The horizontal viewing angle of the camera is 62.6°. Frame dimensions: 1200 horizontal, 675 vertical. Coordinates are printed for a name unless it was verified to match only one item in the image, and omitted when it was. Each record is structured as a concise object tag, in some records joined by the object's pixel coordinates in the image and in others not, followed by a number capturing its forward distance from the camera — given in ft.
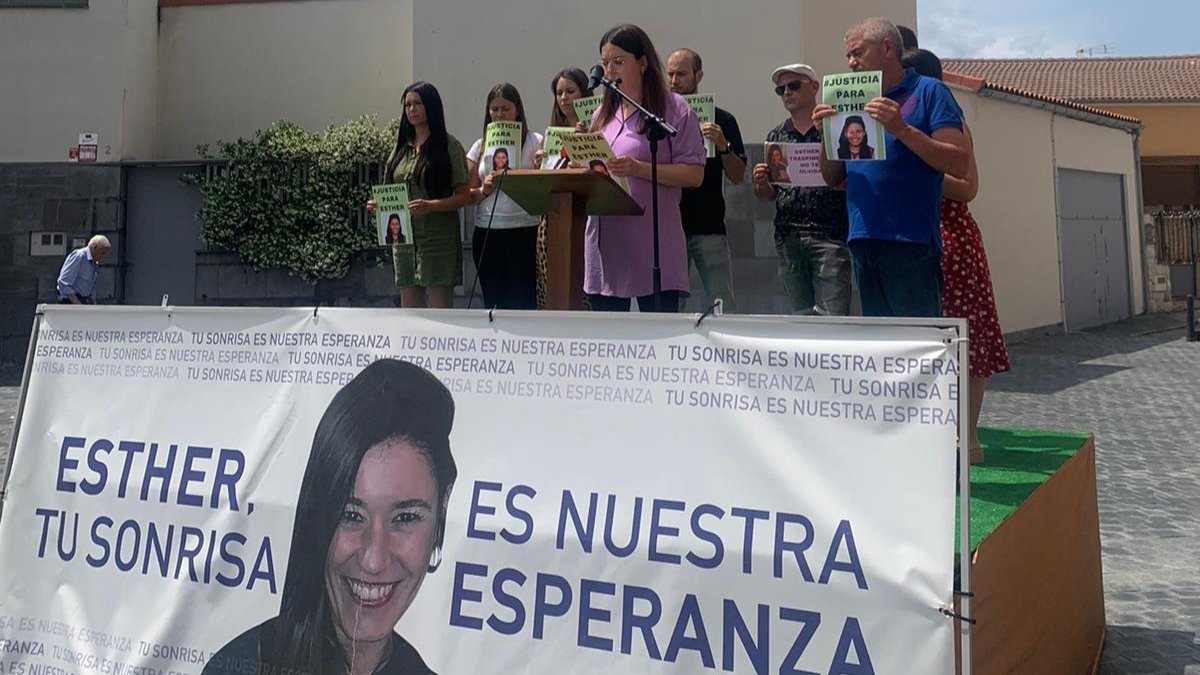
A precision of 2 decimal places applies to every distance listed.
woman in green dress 15.58
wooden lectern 11.06
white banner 6.82
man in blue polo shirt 11.28
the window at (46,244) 41.22
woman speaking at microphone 12.42
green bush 38.63
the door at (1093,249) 53.72
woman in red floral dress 12.80
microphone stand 11.09
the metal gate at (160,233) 40.50
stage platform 7.45
